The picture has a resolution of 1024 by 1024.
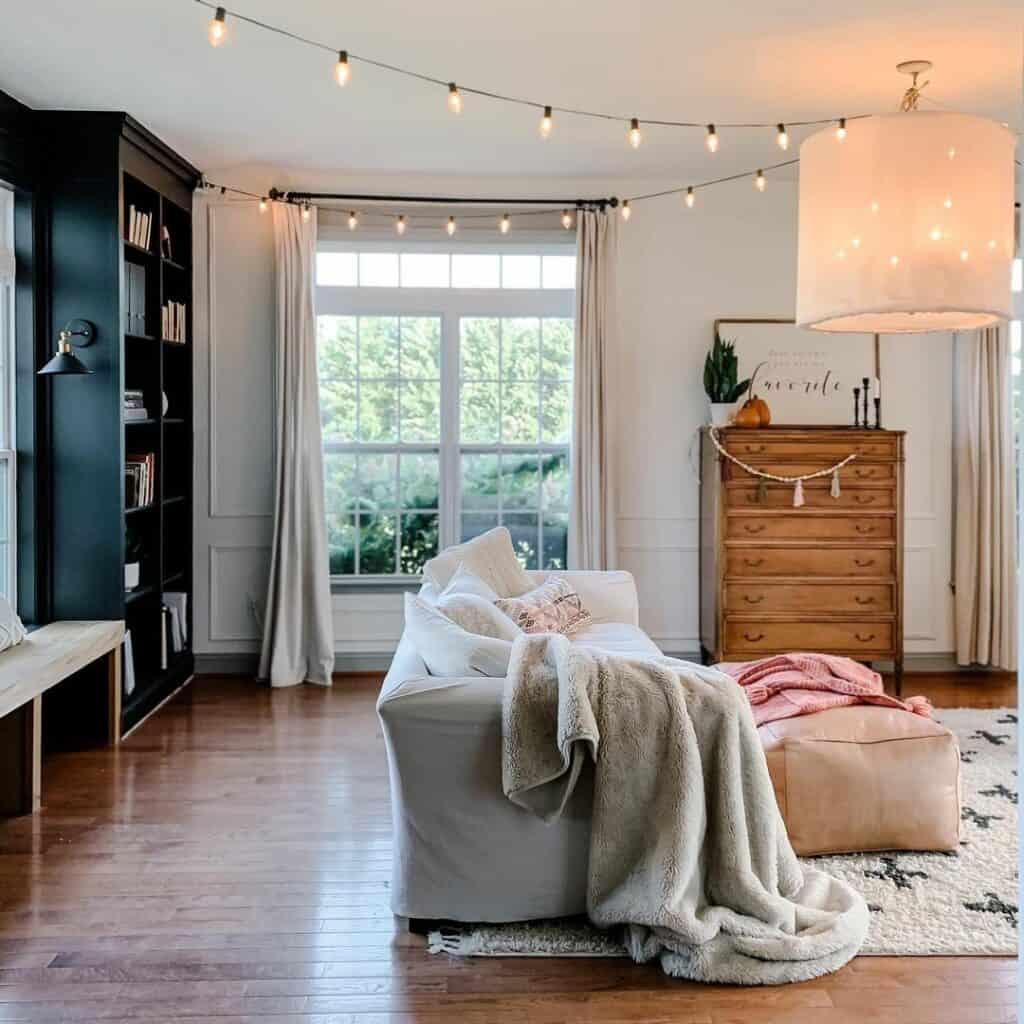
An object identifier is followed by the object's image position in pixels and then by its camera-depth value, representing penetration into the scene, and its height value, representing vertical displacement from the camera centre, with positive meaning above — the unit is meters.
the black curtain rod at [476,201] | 6.30 +1.51
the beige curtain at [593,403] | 6.32 +0.41
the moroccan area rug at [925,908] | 3.01 -1.20
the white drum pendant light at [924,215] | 3.35 +0.76
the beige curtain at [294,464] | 6.16 +0.08
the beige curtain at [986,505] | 6.25 -0.15
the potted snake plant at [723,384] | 6.13 +0.50
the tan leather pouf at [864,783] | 3.59 -0.95
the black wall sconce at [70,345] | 4.70 +0.56
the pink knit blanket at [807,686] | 3.84 -0.72
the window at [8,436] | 4.89 +0.19
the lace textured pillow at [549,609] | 4.62 -0.53
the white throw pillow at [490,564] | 4.64 -0.35
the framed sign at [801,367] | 6.40 +0.61
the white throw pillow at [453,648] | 3.21 -0.48
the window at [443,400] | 6.47 +0.44
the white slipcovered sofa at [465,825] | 3.04 -0.91
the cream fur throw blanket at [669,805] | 2.88 -0.83
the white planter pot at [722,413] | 6.09 +0.34
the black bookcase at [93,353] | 4.97 +0.54
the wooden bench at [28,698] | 3.97 -0.73
